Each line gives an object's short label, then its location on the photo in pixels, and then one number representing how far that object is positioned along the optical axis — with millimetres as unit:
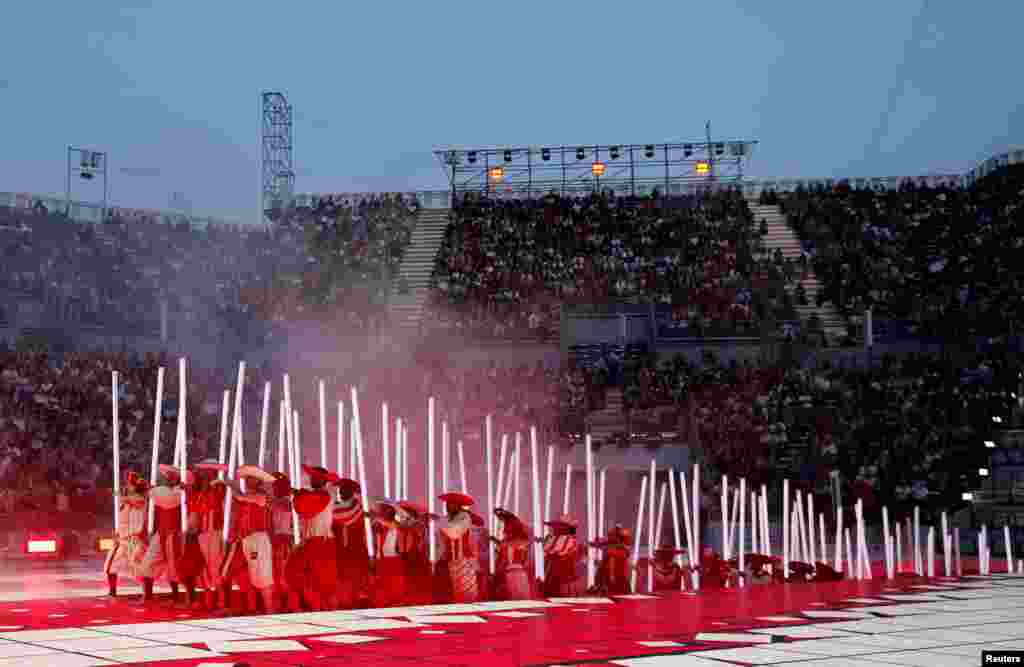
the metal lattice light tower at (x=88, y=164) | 41662
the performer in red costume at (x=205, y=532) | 12828
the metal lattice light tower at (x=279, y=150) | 44562
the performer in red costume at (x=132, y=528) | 13438
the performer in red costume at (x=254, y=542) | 11977
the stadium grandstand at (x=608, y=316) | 28859
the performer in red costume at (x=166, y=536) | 13227
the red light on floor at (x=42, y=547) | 20188
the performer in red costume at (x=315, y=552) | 12258
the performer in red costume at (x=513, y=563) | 14414
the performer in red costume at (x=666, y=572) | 17156
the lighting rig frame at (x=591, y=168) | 45406
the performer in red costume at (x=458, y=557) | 13805
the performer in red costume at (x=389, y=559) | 13148
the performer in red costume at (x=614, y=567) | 16141
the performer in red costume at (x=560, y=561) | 15367
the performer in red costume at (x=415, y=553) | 13484
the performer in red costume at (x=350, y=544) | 12766
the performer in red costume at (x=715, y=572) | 17859
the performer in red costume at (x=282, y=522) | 12328
